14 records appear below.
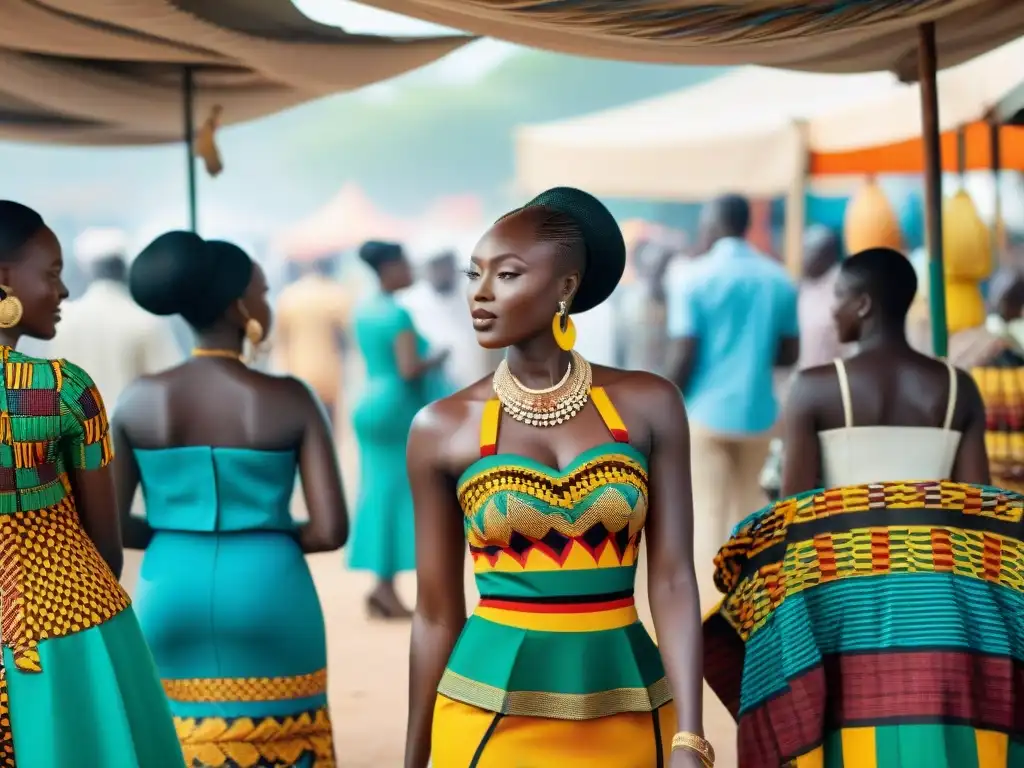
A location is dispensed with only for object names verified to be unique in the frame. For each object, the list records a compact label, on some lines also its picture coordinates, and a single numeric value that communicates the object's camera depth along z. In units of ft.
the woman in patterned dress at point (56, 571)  9.98
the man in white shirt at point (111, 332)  28.04
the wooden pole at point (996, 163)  25.96
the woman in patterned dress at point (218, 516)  13.35
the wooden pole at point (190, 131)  17.39
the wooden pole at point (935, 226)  17.01
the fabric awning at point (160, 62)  13.88
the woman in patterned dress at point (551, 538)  8.84
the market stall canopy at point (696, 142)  31.55
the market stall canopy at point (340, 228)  82.74
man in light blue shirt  26.68
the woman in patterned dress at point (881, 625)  10.48
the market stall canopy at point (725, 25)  12.20
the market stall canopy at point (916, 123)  24.07
